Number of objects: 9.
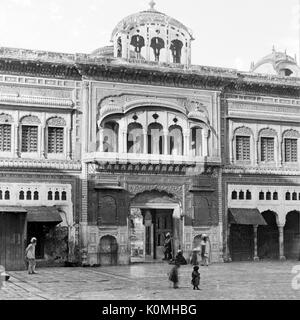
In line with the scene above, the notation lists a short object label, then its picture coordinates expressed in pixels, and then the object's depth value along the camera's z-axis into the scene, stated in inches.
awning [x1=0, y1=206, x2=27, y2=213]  837.8
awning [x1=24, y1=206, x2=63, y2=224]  868.5
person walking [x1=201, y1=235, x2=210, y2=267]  932.6
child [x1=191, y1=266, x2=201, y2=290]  609.8
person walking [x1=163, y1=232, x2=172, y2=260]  976.9
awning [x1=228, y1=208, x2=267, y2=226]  989.2
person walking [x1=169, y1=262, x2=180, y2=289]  616.4
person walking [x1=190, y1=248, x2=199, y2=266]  845.2
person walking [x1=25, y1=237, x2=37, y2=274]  780.0
